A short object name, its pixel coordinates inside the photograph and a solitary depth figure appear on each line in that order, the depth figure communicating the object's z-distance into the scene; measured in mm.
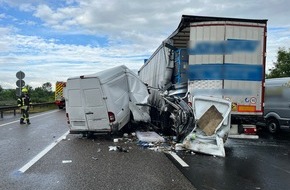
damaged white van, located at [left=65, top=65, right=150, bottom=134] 7028
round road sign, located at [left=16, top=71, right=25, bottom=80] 15654
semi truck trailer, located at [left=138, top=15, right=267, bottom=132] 6154
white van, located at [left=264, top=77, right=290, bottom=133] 8278
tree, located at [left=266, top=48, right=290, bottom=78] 25309
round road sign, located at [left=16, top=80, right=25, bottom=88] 15512
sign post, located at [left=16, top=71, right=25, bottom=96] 15498
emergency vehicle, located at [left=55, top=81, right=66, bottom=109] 22063
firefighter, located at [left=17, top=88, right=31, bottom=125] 10597
